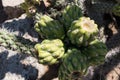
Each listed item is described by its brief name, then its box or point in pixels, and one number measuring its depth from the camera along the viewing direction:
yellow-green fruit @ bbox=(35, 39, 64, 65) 0.25
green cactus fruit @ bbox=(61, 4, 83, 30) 0.28
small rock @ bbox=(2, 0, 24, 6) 0.48
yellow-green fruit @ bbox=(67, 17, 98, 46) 0.24
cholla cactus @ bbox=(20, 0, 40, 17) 0.36
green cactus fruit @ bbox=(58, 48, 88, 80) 0.25
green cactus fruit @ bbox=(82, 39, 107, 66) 0.26
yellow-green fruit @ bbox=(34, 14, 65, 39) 0.27
